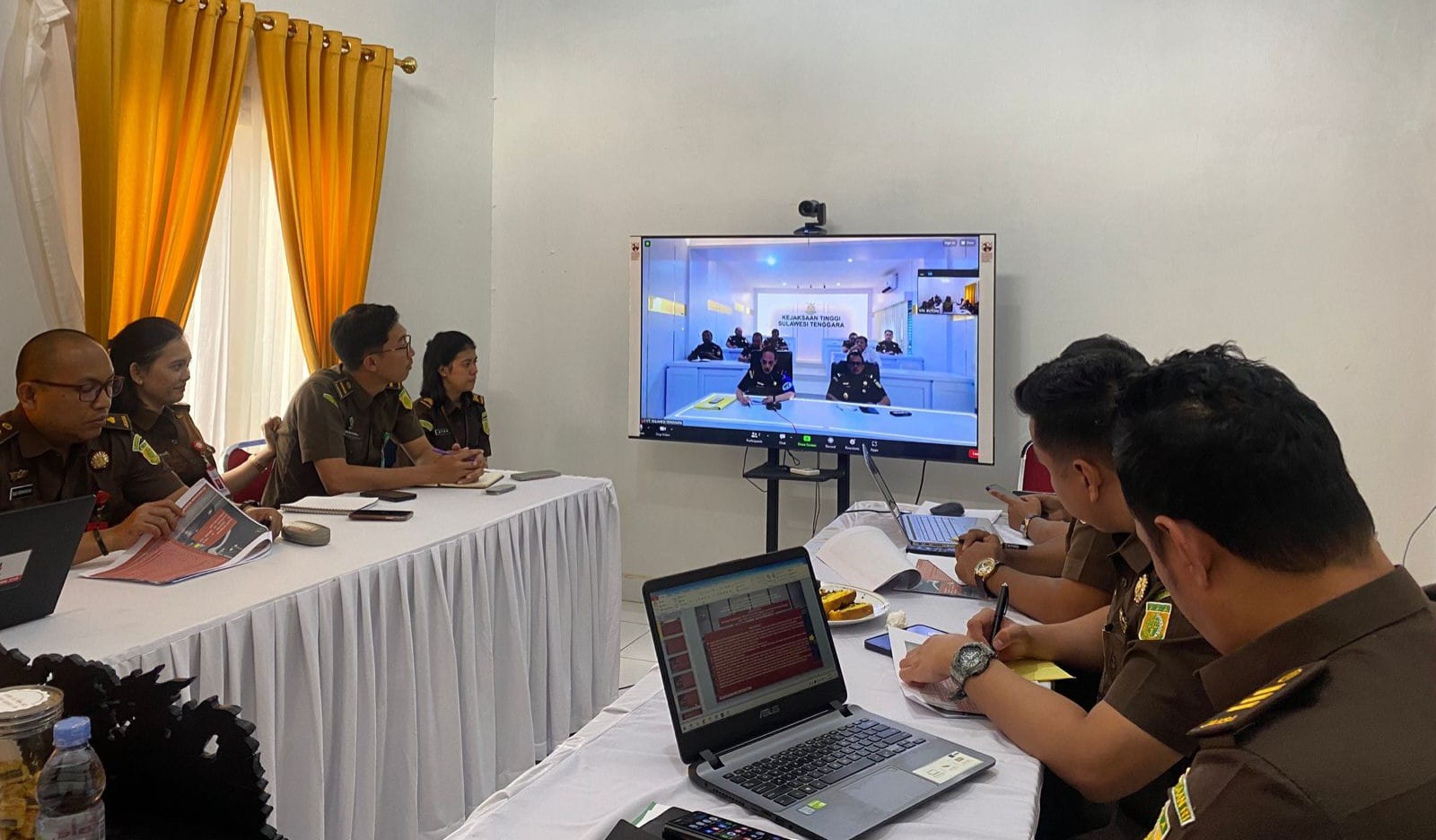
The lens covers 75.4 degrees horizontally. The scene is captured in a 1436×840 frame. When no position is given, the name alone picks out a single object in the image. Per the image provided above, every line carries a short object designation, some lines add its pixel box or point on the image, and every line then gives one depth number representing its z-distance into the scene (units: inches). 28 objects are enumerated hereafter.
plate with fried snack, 67.9
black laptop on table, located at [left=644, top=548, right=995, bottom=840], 44.0
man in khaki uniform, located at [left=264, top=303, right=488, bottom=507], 120.0
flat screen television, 147.6
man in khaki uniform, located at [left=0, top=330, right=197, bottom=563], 81.2
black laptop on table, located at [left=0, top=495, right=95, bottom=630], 61.3
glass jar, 29.9
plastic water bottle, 29.0
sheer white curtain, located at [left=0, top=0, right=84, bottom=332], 109.5
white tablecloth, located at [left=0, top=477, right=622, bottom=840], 69.7
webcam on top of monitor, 156.9
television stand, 156.3
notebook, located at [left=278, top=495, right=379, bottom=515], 106.7
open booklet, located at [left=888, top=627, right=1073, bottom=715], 54.2
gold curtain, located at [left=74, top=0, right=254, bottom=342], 114.4
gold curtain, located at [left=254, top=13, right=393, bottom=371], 140.5
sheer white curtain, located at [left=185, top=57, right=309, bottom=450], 136.2
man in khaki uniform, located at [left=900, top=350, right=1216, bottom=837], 44.1
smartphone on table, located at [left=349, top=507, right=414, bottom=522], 103.8
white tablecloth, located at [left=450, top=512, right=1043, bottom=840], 42.4
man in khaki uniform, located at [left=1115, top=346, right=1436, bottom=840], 26.9
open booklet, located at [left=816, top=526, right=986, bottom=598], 77.2
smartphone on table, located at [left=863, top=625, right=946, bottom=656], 63.2
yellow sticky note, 57.4
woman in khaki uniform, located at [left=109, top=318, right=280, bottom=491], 100.7
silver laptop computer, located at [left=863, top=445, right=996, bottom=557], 93.2
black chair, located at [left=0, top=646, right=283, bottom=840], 30.9
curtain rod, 154.3
